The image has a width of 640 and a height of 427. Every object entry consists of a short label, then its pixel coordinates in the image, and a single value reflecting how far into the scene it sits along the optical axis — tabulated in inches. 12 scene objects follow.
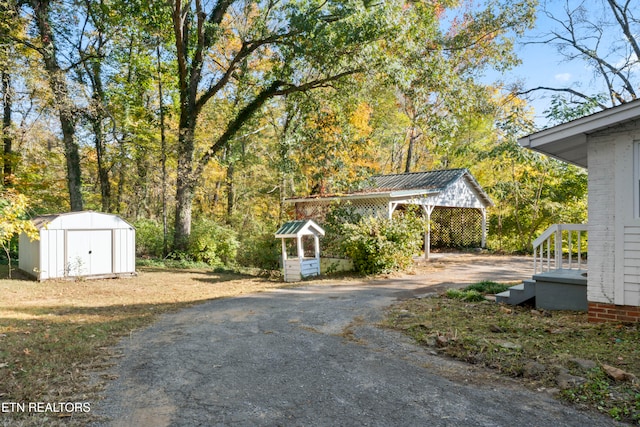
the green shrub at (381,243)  466.6
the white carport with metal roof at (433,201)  594.9
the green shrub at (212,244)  607.2
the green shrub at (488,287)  319.0
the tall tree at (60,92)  486.3
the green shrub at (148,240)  671.8
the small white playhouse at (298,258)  462.9
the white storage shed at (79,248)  417.4
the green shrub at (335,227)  560.4
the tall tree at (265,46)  458.3
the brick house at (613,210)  208.5
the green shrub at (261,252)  576.4
